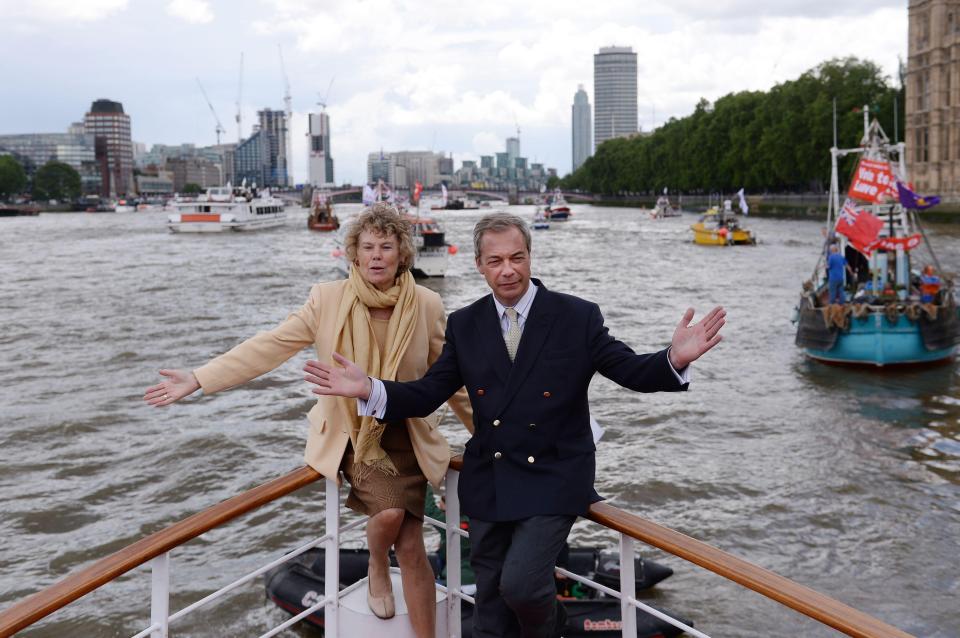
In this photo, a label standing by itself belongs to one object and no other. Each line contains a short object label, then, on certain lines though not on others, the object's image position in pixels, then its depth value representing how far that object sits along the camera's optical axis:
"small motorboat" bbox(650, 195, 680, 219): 88.88
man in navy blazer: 3.19
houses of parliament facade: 63.34
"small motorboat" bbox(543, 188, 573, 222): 89.37
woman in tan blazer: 3.61
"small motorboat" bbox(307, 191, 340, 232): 76.44
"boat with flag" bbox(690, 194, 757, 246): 51.09
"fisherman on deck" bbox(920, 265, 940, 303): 17.42
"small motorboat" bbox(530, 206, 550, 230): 76.88
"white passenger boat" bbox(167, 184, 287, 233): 73.00
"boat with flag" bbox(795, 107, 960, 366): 17.08
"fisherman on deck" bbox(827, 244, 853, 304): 17.70
